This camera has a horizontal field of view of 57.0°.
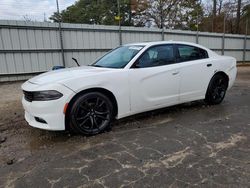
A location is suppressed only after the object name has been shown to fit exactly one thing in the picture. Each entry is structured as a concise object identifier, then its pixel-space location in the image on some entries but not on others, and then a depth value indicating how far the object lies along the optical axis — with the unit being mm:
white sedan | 3268
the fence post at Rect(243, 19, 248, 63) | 18188
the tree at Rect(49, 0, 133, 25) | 24531
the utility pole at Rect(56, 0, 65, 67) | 9375
